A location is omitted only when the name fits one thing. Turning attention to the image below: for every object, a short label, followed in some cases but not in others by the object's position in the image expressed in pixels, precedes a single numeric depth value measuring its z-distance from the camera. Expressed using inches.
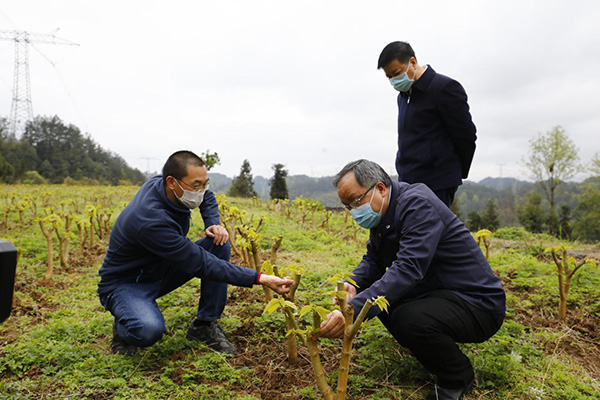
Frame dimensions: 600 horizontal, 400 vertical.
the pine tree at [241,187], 1167.7
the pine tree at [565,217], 1261.1
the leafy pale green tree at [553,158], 1253.9
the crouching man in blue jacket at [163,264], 108.3
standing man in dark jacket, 132.0
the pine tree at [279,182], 1289.4
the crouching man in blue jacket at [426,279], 87.5
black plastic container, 36.1
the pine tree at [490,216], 1386.1
